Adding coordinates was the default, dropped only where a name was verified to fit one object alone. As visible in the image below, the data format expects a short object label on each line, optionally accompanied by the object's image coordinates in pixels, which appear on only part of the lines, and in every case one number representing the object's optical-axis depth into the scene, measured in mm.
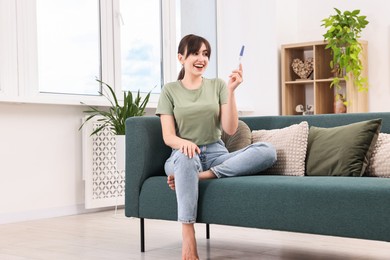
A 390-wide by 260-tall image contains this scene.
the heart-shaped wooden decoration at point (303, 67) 5766
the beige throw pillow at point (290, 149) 3062
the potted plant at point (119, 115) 4559
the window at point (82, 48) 4434
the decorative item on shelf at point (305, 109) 5803
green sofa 2438
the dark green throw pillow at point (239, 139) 3271
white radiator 4766
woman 2803
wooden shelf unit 5561
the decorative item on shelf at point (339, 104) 5535
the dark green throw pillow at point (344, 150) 2889
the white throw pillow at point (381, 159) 2861
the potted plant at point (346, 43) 5375
